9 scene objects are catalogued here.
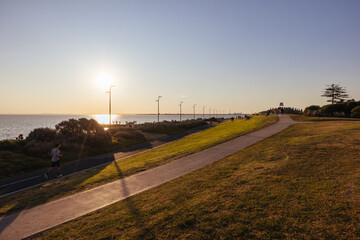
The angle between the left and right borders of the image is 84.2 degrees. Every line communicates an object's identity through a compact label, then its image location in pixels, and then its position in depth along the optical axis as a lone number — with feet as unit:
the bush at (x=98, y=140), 75.77
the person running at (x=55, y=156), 40.63
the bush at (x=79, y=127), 79.15
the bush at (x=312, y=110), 109.40
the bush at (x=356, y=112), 89.54
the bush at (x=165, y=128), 135.54
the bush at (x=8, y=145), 58.03
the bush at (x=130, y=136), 94.73
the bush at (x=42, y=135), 68.13
